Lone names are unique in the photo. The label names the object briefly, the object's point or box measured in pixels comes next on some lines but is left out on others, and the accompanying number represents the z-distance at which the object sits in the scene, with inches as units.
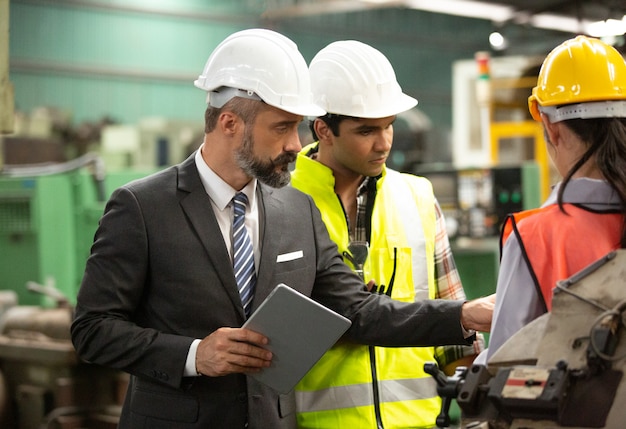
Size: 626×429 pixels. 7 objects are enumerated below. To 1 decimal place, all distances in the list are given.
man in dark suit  78.4
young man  90.0
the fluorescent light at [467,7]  395.5
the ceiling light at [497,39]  456.8
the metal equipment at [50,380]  161.3
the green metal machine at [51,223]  195.6
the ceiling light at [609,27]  331.9
